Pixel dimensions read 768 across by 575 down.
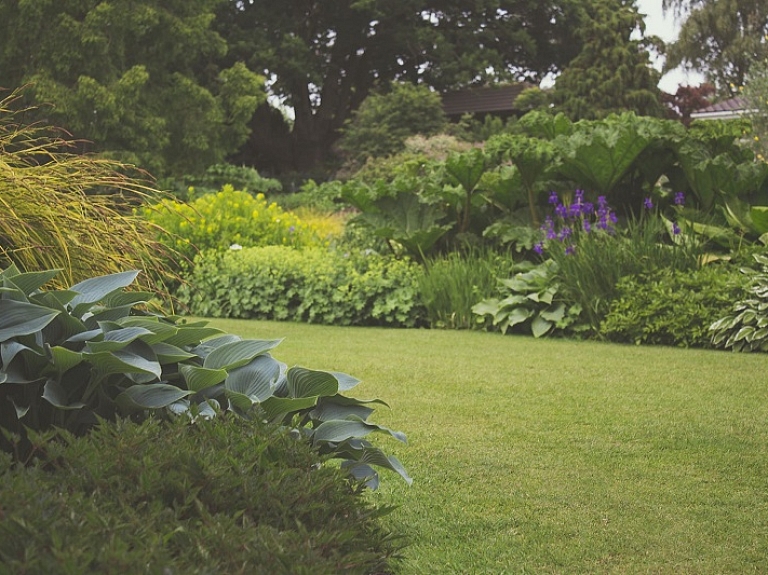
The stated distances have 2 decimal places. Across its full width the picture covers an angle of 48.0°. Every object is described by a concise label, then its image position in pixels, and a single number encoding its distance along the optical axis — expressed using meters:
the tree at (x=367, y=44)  28.44
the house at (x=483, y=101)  30.09
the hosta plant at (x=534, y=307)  7.25
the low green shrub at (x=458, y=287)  7.92
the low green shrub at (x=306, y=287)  8.33
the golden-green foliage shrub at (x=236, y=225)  10.91
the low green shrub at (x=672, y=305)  6.56
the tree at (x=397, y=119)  23.69
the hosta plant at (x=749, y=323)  6.19
